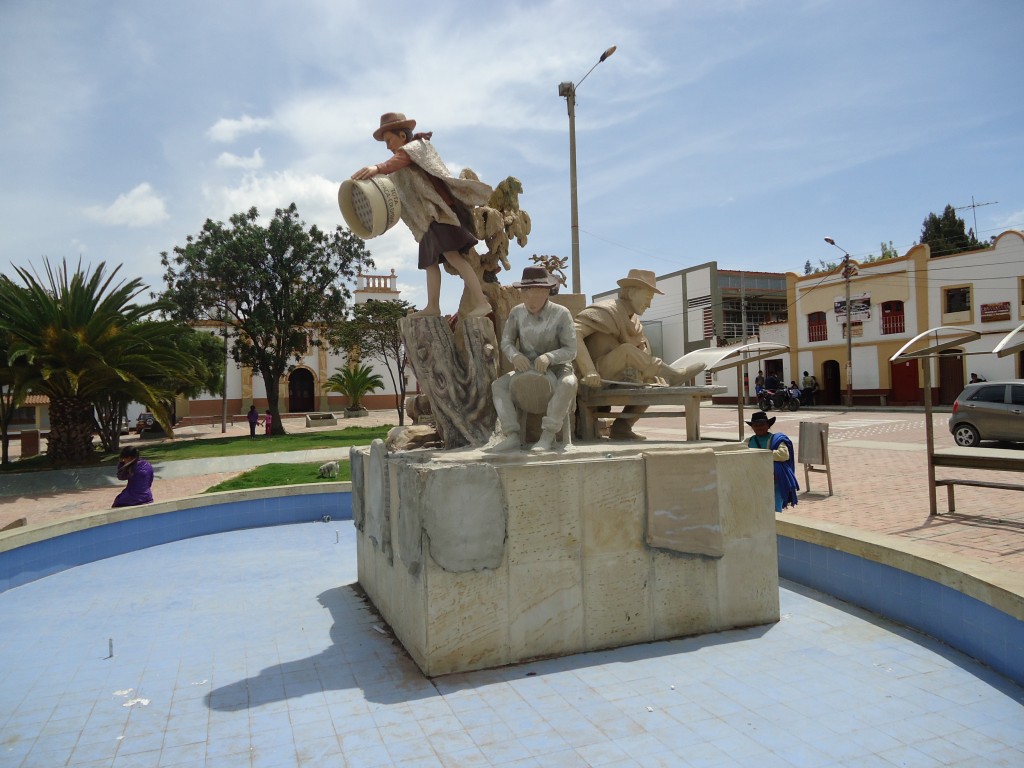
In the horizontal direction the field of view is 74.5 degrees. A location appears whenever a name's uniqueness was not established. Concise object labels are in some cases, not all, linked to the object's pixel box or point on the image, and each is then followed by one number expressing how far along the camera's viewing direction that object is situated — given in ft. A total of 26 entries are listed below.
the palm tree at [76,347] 50.03
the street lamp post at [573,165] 44.60
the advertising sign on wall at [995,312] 87.10
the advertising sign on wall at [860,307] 100.99
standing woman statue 18.42
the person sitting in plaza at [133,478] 29.12
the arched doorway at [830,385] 107.55
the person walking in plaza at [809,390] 103.87
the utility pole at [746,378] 110.87
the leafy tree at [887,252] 142.51
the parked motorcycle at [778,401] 94.12
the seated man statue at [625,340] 19.39
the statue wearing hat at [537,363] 16.05
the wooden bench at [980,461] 22.33
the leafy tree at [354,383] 126.93
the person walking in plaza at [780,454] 22.52
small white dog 43.01
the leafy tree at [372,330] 96.68
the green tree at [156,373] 53.83
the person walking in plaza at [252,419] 86.22
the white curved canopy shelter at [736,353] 20.66
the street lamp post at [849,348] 96.08
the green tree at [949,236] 127.16
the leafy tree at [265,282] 80.33
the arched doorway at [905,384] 94.02
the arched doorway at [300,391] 144.97
